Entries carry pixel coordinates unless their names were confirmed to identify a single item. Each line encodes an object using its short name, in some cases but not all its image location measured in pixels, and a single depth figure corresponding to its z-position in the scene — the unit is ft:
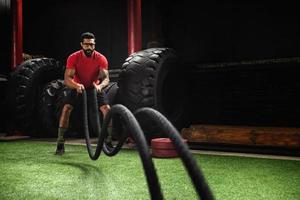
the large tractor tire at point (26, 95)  17.70
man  13.29
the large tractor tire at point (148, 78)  13.57
